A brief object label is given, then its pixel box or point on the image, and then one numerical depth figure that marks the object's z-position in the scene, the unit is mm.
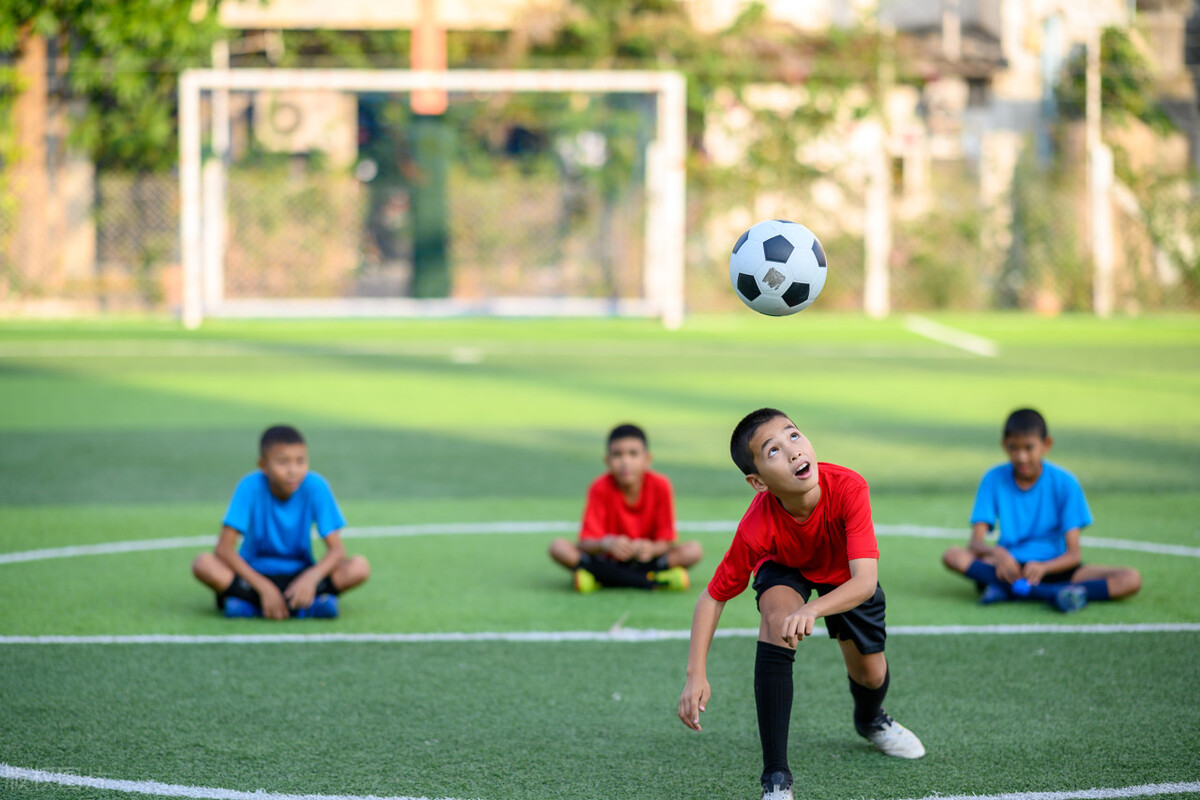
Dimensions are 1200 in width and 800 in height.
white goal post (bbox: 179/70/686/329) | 20125
